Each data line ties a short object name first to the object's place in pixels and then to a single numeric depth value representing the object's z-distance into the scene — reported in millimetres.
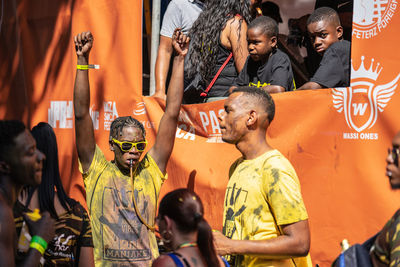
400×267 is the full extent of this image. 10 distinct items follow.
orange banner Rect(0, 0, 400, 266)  8594
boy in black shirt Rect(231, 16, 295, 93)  10016
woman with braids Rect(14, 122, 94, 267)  7137
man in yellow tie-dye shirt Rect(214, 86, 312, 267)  6891
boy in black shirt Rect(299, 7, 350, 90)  9391
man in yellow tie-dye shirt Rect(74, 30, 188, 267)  8953
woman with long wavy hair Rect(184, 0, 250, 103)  11070
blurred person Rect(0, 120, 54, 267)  6234
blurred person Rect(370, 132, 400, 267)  5480
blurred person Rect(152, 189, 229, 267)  6082
